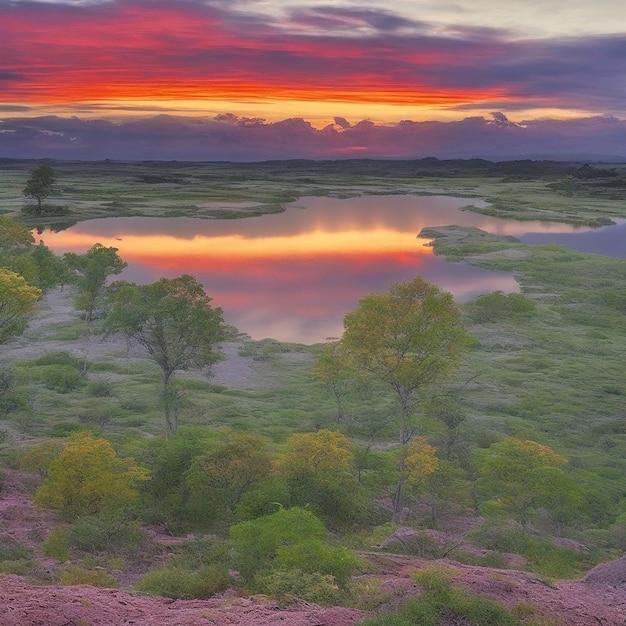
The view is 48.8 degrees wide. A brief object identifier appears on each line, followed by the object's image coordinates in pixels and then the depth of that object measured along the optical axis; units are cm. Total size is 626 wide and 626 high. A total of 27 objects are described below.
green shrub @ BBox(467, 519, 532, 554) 3063
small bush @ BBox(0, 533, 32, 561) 2566
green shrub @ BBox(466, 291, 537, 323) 8431
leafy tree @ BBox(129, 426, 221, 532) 3198
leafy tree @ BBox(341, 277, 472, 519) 3594
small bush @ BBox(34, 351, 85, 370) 6272
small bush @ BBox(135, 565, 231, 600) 2164
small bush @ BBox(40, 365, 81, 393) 5769
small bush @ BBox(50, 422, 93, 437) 4550
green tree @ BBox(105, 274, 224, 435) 4050
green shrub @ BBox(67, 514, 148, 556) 2745
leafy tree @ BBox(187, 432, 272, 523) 3123
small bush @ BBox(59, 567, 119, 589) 2195
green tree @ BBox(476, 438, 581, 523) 3419
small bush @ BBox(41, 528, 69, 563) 2625
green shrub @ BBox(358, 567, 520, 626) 1878
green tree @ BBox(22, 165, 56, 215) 15762
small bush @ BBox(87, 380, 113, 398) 5662
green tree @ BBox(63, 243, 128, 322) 6631
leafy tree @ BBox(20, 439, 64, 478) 3419
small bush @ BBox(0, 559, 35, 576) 2323
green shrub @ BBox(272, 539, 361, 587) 2200
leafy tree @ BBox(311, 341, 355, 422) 4562
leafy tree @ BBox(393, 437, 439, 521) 3400
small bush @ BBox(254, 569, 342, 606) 2036
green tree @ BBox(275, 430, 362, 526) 3241
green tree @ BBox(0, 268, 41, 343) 3586
